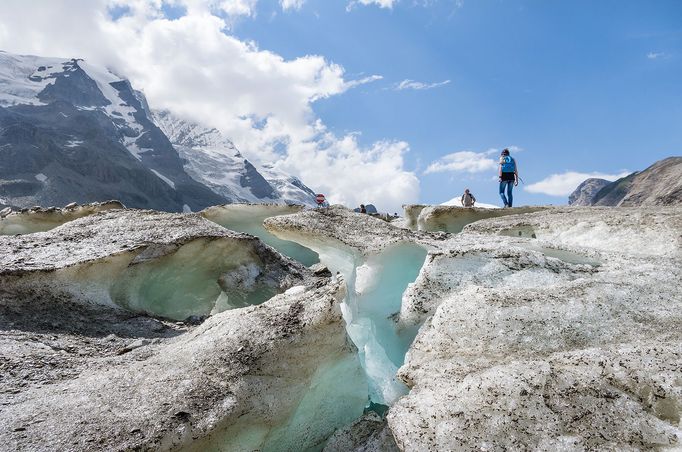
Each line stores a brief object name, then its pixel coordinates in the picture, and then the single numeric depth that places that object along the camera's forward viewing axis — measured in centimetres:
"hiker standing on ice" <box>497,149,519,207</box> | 1984
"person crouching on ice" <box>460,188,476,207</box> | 2381
